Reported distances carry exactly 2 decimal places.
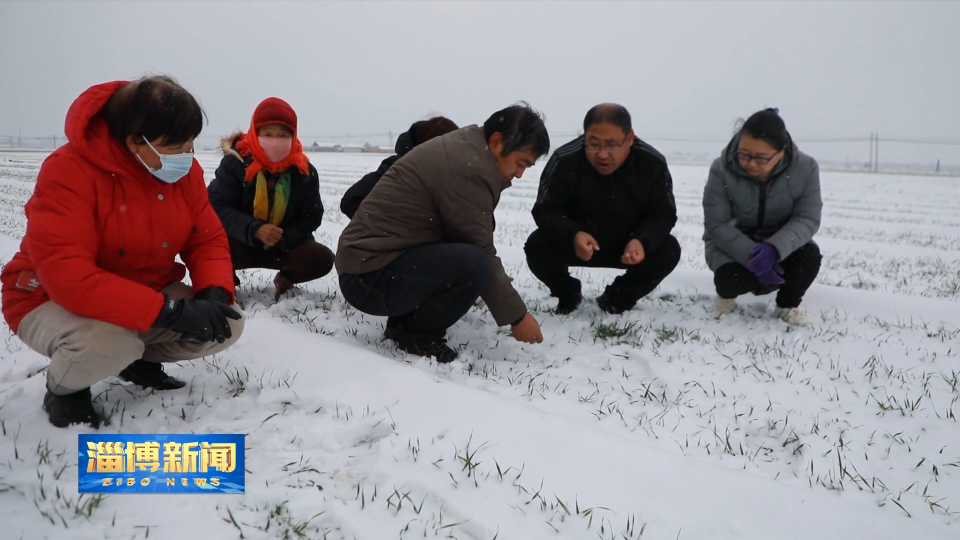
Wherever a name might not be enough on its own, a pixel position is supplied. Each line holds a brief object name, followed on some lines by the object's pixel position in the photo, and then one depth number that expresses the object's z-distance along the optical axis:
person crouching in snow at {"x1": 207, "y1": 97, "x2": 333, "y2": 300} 4.09
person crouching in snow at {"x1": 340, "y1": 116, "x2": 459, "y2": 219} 4.45
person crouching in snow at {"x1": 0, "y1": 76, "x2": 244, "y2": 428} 2.12
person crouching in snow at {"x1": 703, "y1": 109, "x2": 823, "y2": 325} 4.06
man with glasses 4.23
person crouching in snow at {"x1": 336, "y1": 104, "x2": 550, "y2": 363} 3.14
